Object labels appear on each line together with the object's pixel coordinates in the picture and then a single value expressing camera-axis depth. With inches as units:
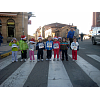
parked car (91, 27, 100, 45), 559.8
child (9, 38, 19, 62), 266.8
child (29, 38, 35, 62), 271.3
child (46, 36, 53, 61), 279.7
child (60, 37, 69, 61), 274.7
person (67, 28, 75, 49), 404.4
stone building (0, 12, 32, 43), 918.4
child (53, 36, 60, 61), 279.3
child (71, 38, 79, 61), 268.3
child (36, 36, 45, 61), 273.2
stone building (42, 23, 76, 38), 1941.4
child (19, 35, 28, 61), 271.9
